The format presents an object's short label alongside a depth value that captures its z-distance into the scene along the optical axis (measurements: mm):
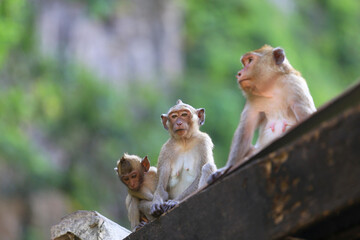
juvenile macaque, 11422
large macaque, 9156
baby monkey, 11994
